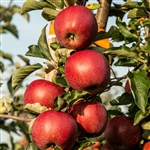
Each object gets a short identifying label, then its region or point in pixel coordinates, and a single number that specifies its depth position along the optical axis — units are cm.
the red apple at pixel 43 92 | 119
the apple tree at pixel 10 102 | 168
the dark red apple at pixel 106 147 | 138
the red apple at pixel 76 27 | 117
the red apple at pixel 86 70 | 116
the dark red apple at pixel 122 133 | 132
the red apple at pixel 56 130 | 114
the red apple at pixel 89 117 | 118
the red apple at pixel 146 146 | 130
